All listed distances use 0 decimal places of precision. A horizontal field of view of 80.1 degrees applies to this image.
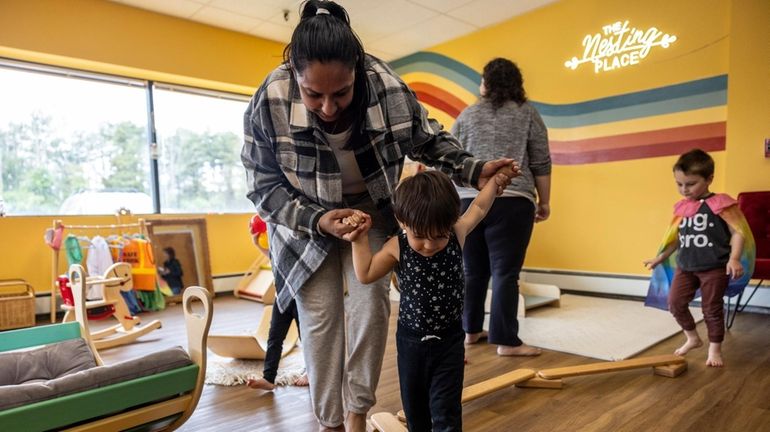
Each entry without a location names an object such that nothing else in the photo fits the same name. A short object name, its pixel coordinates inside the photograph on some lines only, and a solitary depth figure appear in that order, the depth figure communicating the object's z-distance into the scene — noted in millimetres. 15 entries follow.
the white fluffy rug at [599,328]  2330
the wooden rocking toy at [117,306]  2701
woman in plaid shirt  1135
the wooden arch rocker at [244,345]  2148
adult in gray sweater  2236
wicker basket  3104
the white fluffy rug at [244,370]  1996
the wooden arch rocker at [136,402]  975
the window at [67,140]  3600
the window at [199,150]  4367
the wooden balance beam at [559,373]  1703
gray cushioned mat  976
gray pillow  1490
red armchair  2863
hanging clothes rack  3367
